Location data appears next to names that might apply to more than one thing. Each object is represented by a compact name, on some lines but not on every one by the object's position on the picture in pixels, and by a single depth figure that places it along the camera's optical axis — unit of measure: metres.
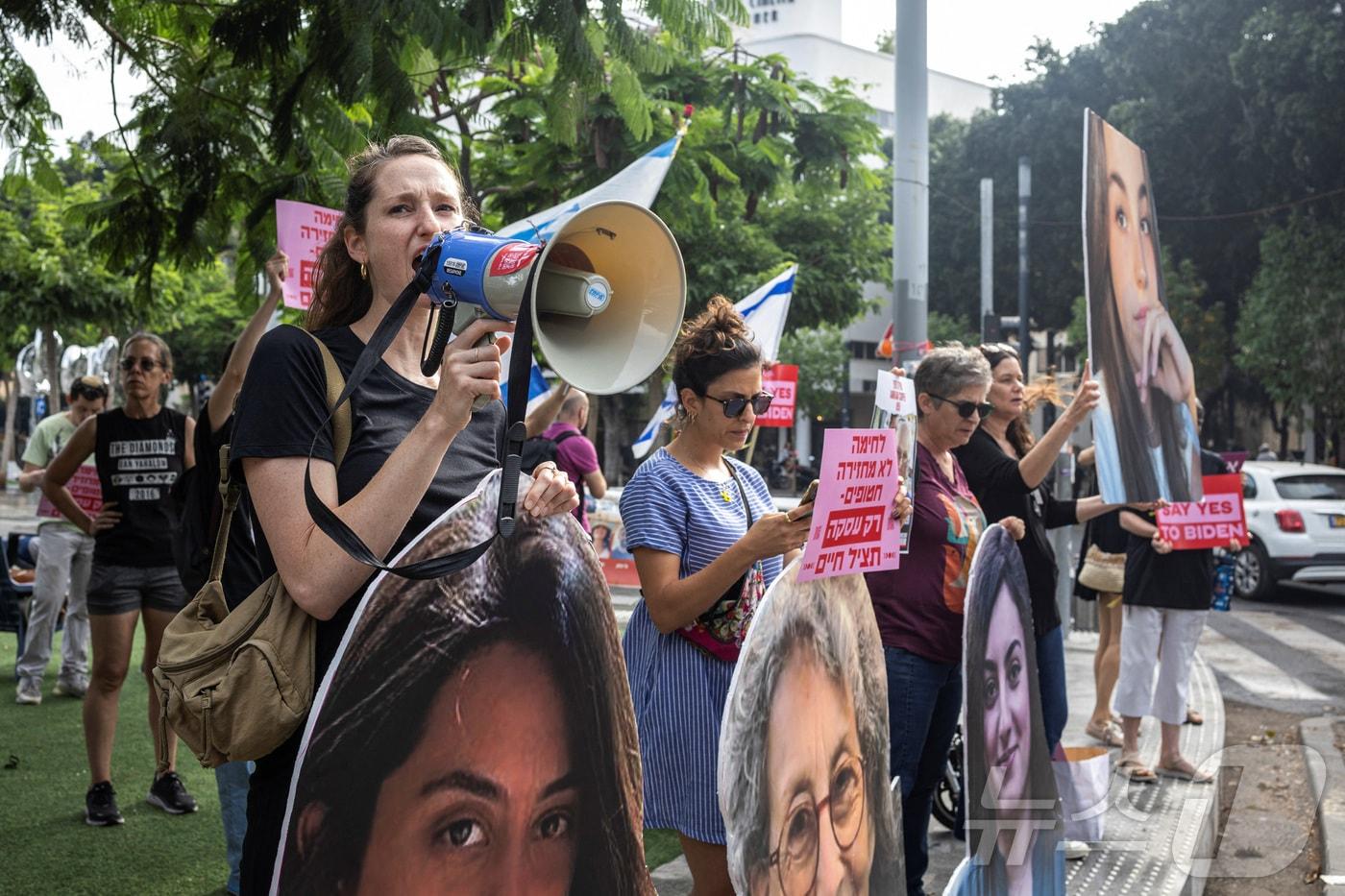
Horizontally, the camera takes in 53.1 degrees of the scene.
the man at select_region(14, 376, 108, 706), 7.28
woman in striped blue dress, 2.92
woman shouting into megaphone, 1.72
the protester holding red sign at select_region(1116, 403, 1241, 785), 6.57
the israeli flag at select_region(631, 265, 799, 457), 7.77
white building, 53.59
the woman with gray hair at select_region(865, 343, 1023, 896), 3.95
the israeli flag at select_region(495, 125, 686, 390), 5.70
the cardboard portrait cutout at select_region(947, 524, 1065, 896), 3.60
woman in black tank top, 5.04
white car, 14.07
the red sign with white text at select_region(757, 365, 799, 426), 8.76
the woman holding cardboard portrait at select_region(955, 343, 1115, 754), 4.62
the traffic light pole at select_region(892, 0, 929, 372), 6.62
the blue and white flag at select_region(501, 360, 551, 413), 6.75
